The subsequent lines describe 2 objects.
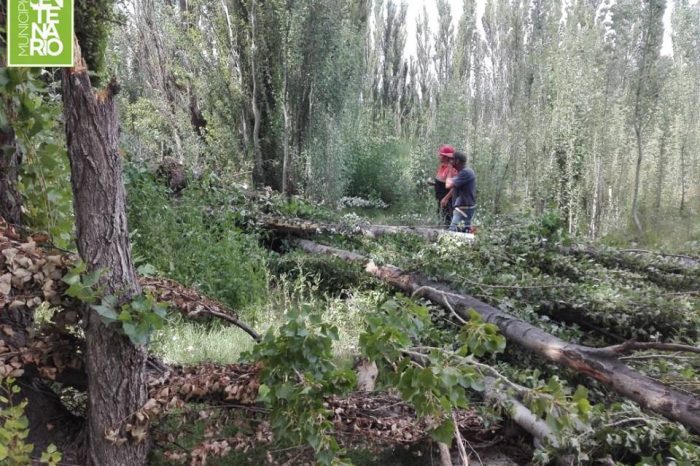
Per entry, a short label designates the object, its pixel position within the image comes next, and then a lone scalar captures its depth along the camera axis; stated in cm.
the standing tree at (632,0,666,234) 973
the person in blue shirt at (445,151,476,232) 788
